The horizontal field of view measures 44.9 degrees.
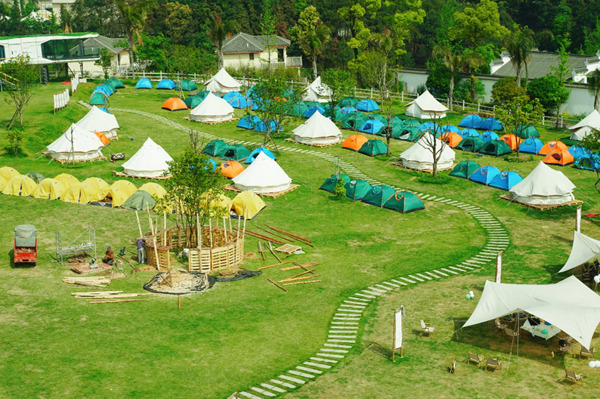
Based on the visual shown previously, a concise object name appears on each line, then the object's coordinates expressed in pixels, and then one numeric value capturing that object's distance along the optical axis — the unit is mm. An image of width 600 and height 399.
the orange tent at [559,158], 61031
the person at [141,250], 39344
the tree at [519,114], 62188
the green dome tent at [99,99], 79688
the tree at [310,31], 97938
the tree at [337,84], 74625
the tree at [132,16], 95000
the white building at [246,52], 107188
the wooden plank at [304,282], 37125
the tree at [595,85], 71625
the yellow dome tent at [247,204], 48156
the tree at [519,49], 74812
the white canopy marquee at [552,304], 27891
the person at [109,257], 38750
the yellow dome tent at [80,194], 48812
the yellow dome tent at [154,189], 49262
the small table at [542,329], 29641
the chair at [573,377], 26297
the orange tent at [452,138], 66188
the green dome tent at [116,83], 92500
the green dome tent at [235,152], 61156
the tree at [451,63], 82438
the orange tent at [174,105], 80812
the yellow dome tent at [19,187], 49156
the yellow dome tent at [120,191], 48625
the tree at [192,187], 40562
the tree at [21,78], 63938
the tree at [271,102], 65750
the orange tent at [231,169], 55750
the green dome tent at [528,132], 66875
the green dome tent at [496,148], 63781
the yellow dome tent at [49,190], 48938
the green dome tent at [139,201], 47875
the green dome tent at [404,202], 49500
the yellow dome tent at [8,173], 50047
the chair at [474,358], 27875
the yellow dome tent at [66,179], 49544
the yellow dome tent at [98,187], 49219
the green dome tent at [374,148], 64312
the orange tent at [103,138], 64062
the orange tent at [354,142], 66031
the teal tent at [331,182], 53125
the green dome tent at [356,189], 51938
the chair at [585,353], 28277
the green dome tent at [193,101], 81562
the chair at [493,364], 27406
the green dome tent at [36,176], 50731
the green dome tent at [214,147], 62191
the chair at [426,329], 30406
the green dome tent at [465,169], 57562
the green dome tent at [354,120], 72931
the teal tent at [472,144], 65375
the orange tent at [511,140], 64750
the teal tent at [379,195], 50469
